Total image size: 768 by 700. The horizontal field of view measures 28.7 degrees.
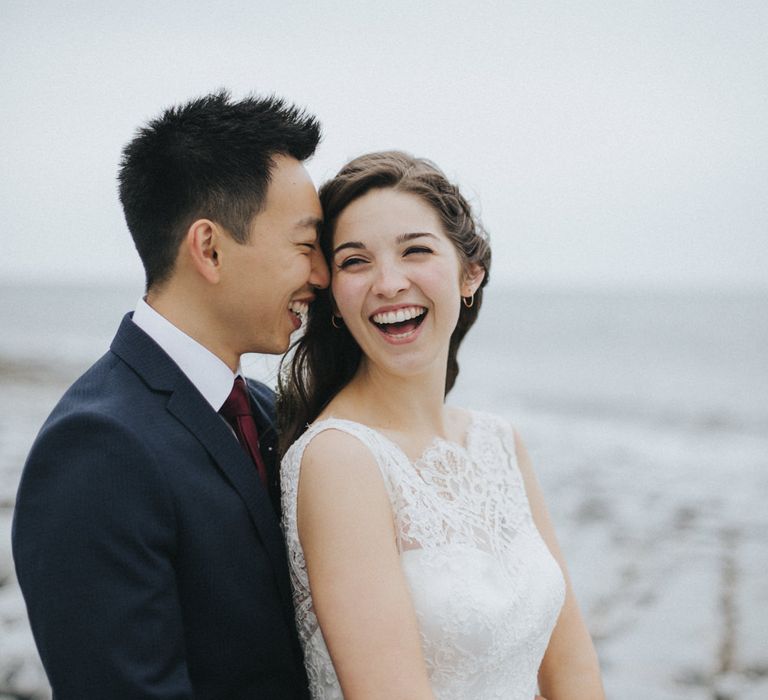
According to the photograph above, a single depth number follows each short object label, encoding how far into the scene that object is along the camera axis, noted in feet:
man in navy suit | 4.18
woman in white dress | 4.44
